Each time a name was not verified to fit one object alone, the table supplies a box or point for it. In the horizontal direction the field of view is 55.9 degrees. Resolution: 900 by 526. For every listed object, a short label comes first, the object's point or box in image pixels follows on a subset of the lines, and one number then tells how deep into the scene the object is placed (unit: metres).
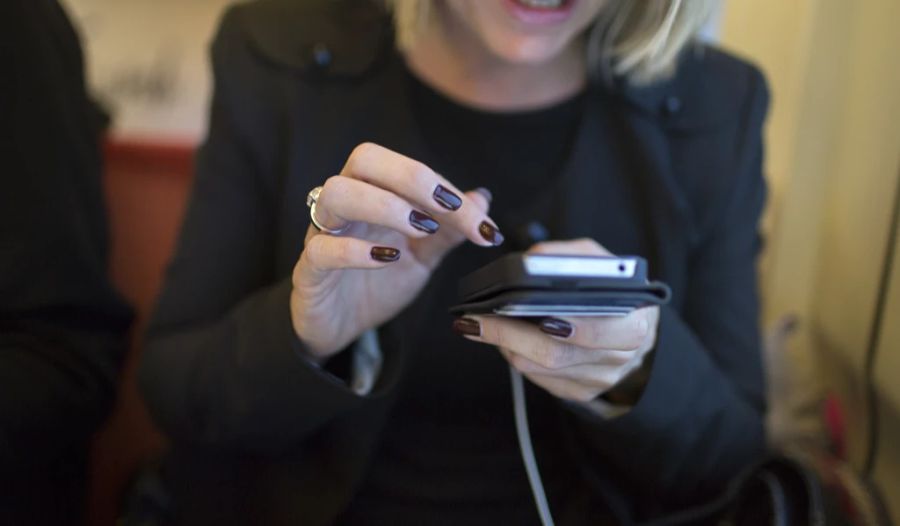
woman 0.60
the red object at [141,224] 0.93
